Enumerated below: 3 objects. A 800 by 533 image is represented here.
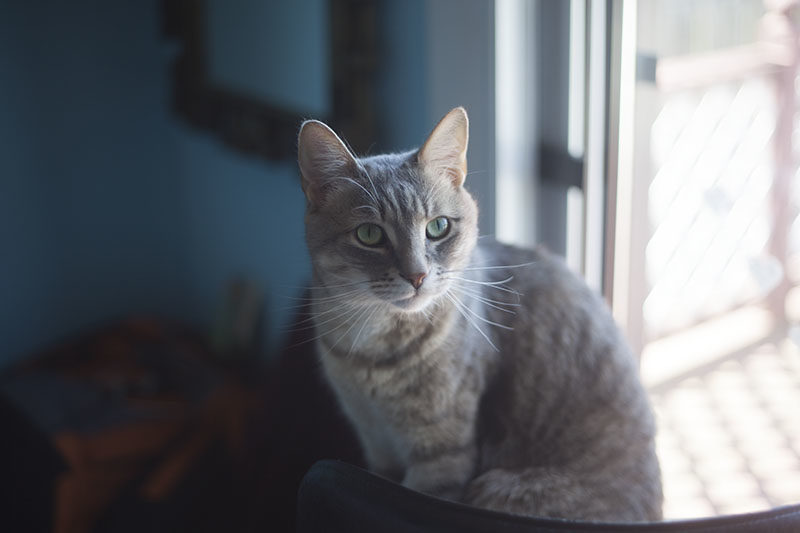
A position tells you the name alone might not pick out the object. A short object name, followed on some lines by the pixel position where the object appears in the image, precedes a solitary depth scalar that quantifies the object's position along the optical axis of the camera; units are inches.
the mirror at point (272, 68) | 66.6
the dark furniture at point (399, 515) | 23.0
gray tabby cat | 37.8
